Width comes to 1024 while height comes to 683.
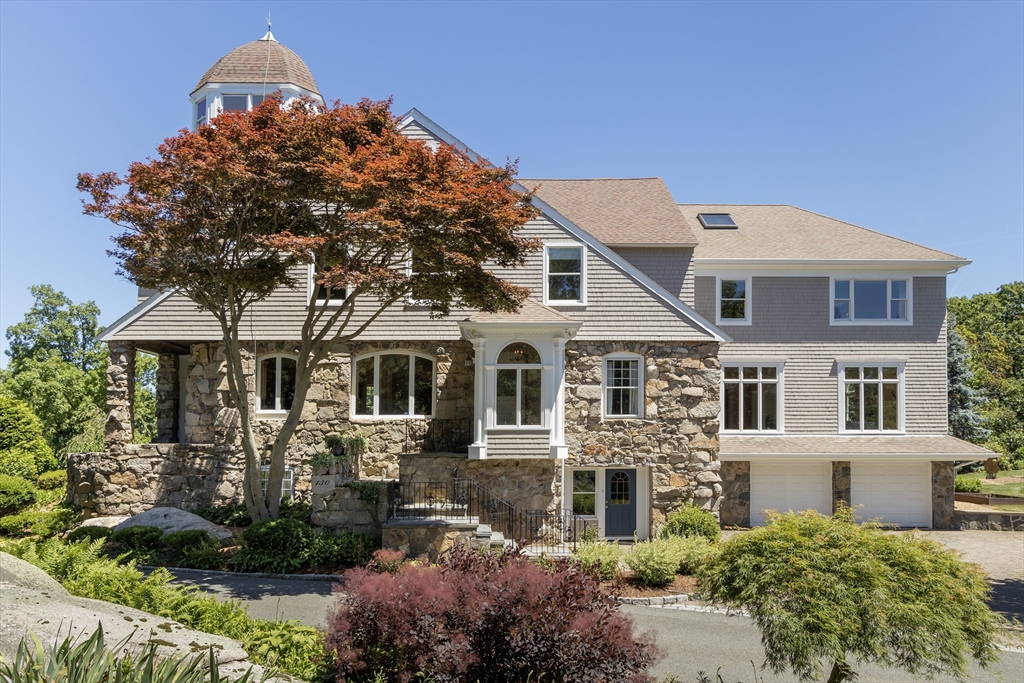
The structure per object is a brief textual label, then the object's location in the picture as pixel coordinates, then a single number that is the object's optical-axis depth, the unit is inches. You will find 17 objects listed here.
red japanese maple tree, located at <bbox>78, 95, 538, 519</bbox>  554.6
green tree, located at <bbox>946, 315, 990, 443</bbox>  1234.0
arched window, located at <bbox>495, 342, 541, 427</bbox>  713.6
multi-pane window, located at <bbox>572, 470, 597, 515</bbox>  773.9
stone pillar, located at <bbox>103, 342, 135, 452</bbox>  744.3
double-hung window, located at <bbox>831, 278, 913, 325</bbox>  877.2
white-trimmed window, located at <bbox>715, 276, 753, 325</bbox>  877.8
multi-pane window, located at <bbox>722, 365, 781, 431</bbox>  876.6
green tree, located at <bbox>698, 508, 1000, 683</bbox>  301.4
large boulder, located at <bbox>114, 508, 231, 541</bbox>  645.3
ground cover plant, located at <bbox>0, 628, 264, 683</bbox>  201.2
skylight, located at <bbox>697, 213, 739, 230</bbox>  946.7
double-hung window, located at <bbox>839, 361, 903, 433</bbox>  872.9
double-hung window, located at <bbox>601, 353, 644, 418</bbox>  764.0
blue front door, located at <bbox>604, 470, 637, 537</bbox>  775.1
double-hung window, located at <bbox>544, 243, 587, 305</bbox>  773.3
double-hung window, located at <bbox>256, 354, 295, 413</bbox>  784.3
